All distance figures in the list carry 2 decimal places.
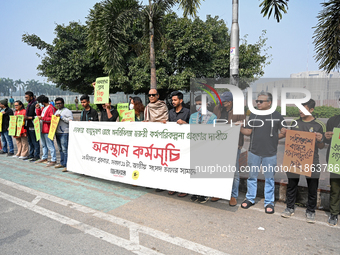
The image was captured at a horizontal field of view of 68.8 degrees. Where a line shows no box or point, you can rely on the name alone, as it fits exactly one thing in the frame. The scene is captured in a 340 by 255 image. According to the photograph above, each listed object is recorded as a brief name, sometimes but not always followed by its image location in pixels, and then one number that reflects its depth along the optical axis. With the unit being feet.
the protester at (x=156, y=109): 16.39
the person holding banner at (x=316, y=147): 11.57
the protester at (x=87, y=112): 20.17
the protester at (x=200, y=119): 13.85
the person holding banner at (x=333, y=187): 11.21
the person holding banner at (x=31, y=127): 24.20
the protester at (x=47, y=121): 22.15
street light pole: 22.06
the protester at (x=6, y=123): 26.94
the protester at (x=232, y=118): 13.57
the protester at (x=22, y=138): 25.19
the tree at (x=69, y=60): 64.23
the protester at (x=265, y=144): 12.59
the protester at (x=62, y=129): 20.97
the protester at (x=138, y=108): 19.82
